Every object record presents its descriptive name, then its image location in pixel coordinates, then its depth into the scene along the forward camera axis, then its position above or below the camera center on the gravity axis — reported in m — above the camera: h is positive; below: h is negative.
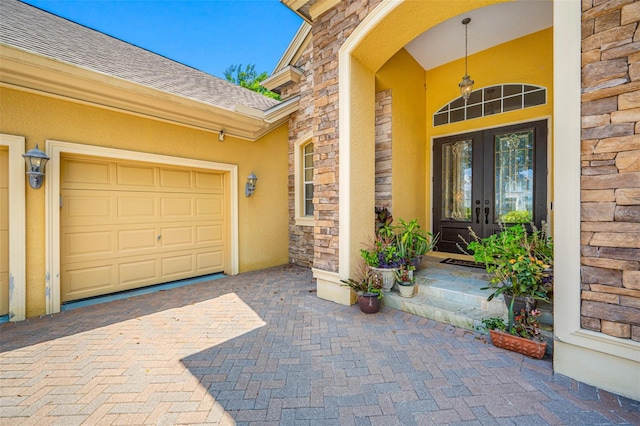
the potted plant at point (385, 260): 3.74 -0.68
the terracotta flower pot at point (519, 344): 2.43 -1.24
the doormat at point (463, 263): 4.65 -0.92
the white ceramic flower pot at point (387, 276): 3.73 -0.89
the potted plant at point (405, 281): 3.63 -0.94
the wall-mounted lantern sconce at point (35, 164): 3.27 +0.61
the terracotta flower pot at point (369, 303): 3.46 -1.17
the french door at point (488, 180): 4.61 +0.60
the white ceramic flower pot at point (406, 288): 3.62 -1.03
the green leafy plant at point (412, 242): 3.98 -0.49
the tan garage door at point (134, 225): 3.92 -0.20
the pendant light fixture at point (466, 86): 4.59 +2.17
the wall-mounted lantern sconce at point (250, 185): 5.56 +0.58
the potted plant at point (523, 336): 2.44 -1.18
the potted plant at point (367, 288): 3.47 -1.02
